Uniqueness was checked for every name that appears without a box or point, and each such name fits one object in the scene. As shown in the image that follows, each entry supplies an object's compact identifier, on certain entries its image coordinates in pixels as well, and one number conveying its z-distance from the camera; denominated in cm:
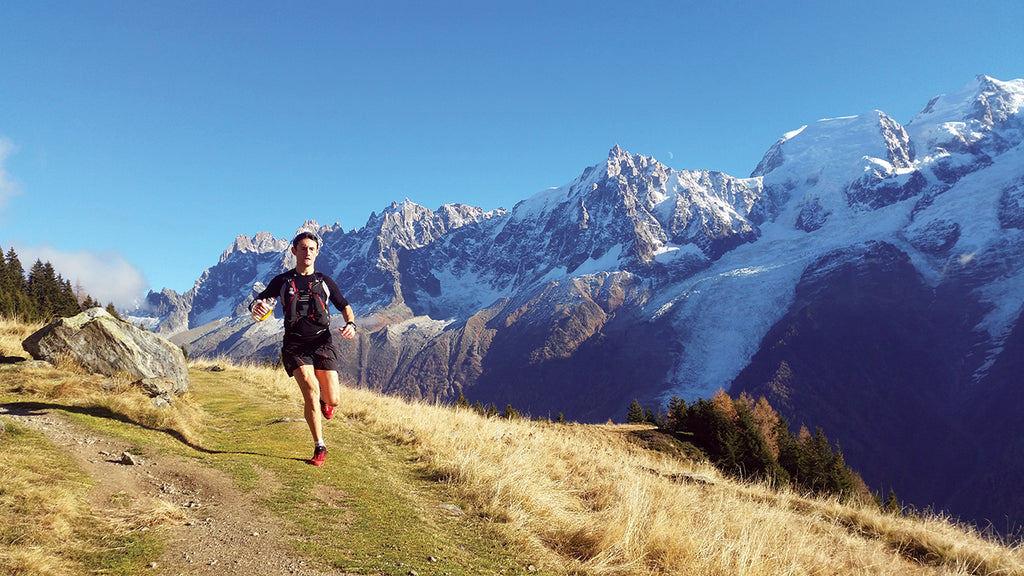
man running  676
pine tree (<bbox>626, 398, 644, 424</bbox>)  4115
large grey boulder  1028
